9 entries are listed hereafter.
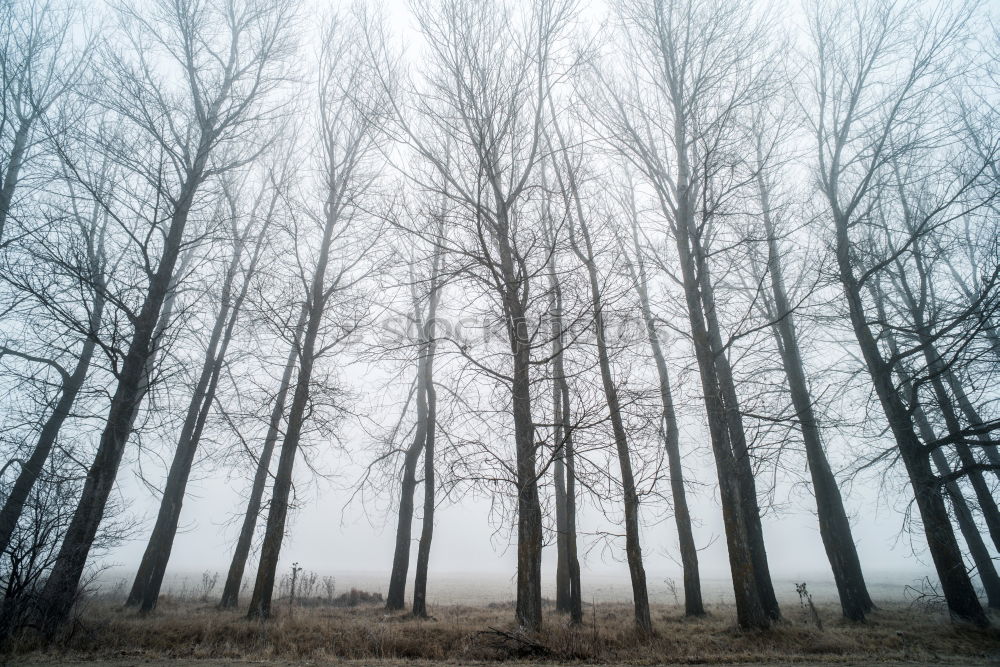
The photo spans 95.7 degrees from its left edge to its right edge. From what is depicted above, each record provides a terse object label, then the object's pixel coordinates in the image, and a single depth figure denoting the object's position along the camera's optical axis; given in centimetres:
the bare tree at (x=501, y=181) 648
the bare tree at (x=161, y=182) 647
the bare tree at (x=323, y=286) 805
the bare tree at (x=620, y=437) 721
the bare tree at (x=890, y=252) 780
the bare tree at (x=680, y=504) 1111
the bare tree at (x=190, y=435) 1096
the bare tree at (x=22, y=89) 955
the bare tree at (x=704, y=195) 729
